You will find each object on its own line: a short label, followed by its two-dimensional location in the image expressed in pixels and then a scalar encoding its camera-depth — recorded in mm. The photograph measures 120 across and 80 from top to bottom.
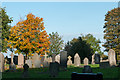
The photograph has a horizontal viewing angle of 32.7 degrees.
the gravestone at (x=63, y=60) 26873
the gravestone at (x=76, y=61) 36844
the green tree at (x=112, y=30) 48616
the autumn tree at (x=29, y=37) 46306
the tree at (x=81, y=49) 46406
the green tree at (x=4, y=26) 49688
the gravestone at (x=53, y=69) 18750
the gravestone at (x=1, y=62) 25612
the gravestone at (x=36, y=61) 33031
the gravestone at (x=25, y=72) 19223
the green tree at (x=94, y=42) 80481
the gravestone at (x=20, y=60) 35594
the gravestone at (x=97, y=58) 35356
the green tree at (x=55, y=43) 72738
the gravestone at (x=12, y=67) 27781
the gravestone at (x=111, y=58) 29516
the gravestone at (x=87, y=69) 17919
